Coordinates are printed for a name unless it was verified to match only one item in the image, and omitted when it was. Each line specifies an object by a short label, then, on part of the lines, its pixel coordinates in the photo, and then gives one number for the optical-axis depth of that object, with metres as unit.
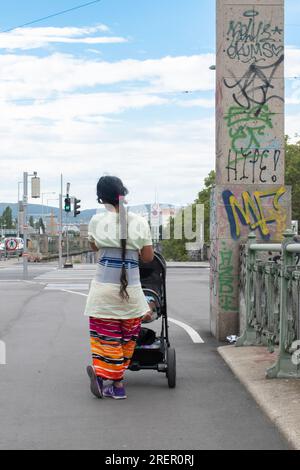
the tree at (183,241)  74.94
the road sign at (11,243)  51.81
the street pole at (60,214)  47.82
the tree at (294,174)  64.62
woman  6.79
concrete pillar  10.43
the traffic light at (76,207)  46.19
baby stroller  7.29
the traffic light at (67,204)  45.34
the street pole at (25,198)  36.22
